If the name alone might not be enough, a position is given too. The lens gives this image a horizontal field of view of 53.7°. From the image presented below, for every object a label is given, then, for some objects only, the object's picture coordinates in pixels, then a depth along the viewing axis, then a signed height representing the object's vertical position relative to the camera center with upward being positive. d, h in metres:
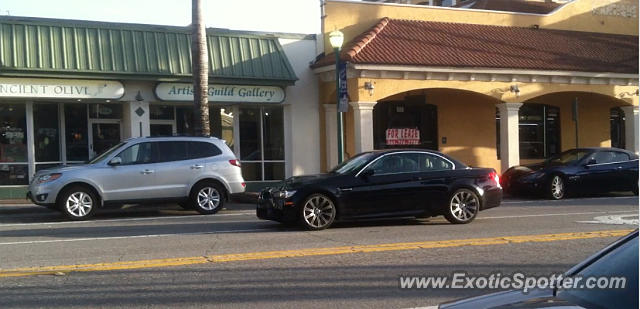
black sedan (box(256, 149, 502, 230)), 10.71 -0.86
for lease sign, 21.78 +0.18
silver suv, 12.99 -0.59
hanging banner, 16.33 +1.42
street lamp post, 16.19 +1.82
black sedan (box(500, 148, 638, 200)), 17.33 -1.07
